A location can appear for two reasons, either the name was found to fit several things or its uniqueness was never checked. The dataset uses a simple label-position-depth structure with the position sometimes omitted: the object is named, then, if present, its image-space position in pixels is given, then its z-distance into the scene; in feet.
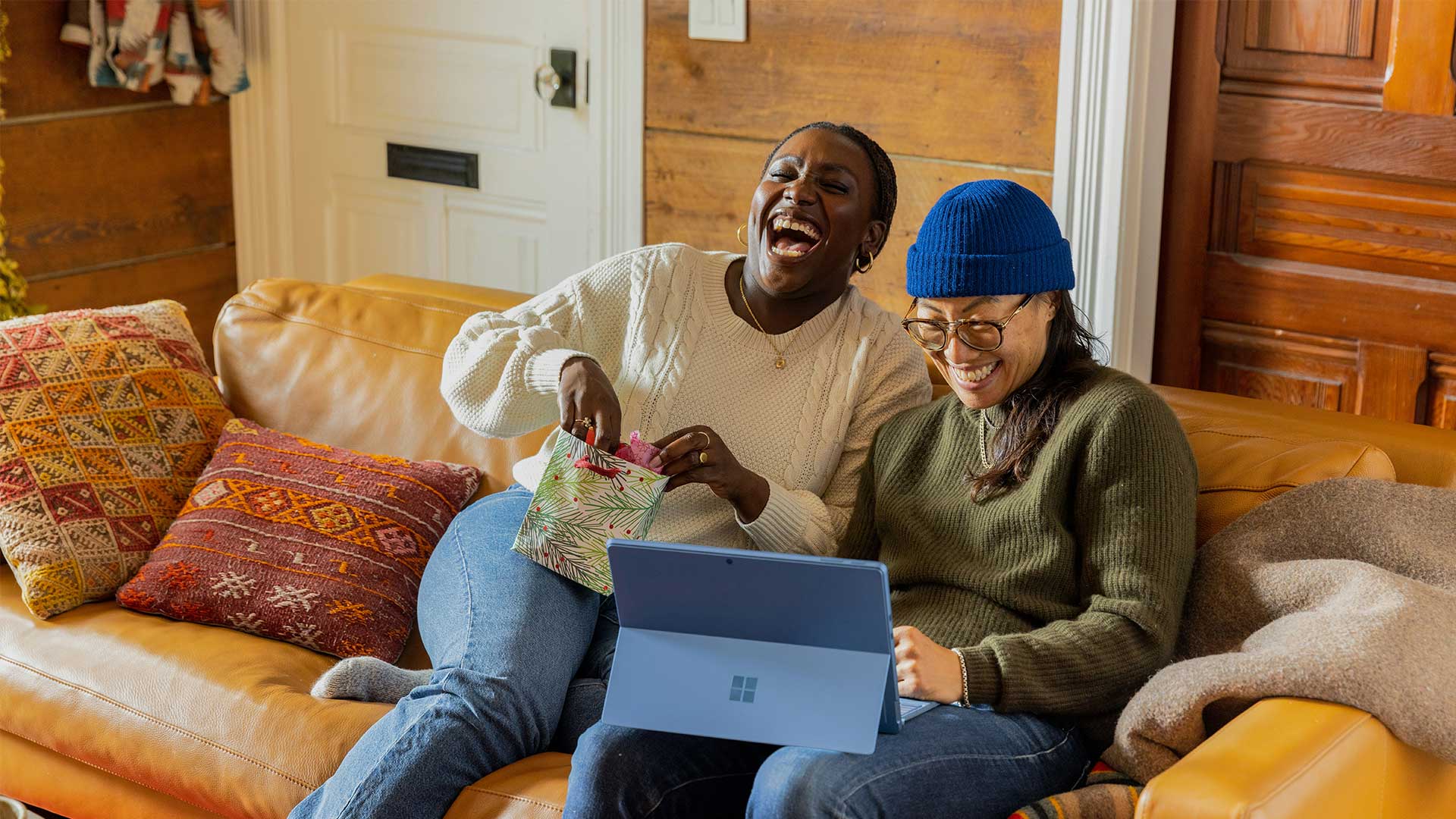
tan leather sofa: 5.10
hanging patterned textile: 12.05
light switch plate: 10.62
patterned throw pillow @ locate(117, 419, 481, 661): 6.90
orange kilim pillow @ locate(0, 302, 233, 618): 7.11
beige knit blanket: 4.78
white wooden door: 11.80
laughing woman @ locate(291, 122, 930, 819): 6.06
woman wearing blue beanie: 4.96
